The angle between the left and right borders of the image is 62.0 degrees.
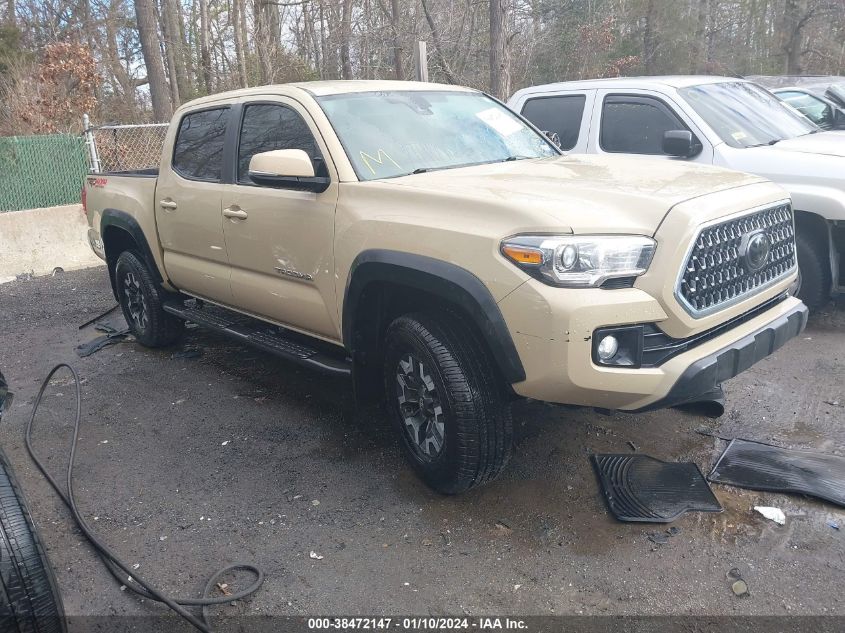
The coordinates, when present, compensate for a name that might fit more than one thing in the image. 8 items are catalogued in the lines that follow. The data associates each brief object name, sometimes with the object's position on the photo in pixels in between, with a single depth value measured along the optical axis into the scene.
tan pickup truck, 2.77
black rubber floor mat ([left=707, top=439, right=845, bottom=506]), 3.38
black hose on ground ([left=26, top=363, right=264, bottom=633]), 2.79
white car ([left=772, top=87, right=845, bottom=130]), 7.96
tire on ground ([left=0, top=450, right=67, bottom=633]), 2.14
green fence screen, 9.45
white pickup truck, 5.24
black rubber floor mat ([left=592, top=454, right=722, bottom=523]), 3.26
